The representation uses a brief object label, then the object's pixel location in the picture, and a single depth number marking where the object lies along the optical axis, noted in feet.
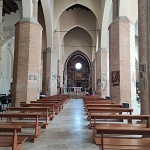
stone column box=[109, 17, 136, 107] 24.83
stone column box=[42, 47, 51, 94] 43.20
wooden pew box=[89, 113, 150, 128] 10.64
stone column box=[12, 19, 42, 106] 25.48
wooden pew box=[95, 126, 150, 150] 6.60
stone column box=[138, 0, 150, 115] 15.48
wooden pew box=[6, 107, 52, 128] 14.82
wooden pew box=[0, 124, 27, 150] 7.47
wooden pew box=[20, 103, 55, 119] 18.16
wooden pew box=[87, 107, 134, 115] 14.05
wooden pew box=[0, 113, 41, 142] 11.26
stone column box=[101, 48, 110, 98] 41.41
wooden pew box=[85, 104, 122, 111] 17.30
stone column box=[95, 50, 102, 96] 43.68
